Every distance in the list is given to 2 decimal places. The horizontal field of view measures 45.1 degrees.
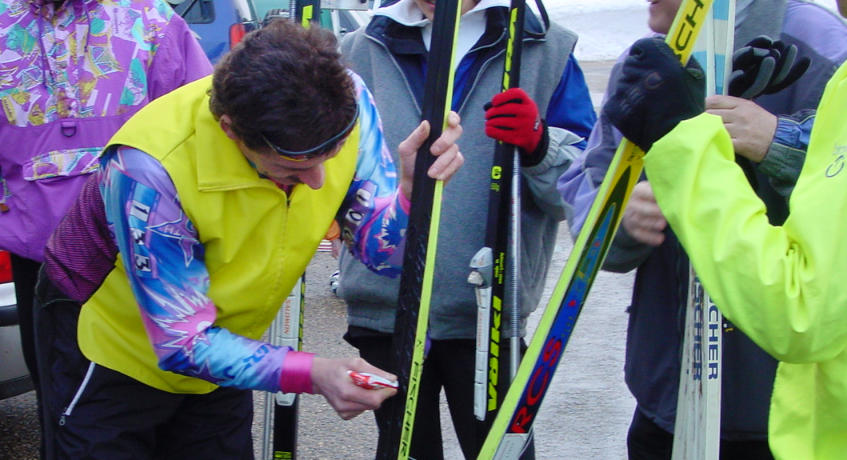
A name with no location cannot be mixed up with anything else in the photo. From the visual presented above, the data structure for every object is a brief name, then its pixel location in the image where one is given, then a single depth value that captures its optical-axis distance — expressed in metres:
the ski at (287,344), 2.68
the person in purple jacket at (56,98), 2.78
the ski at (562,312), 2.12
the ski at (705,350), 1.93
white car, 3.64
